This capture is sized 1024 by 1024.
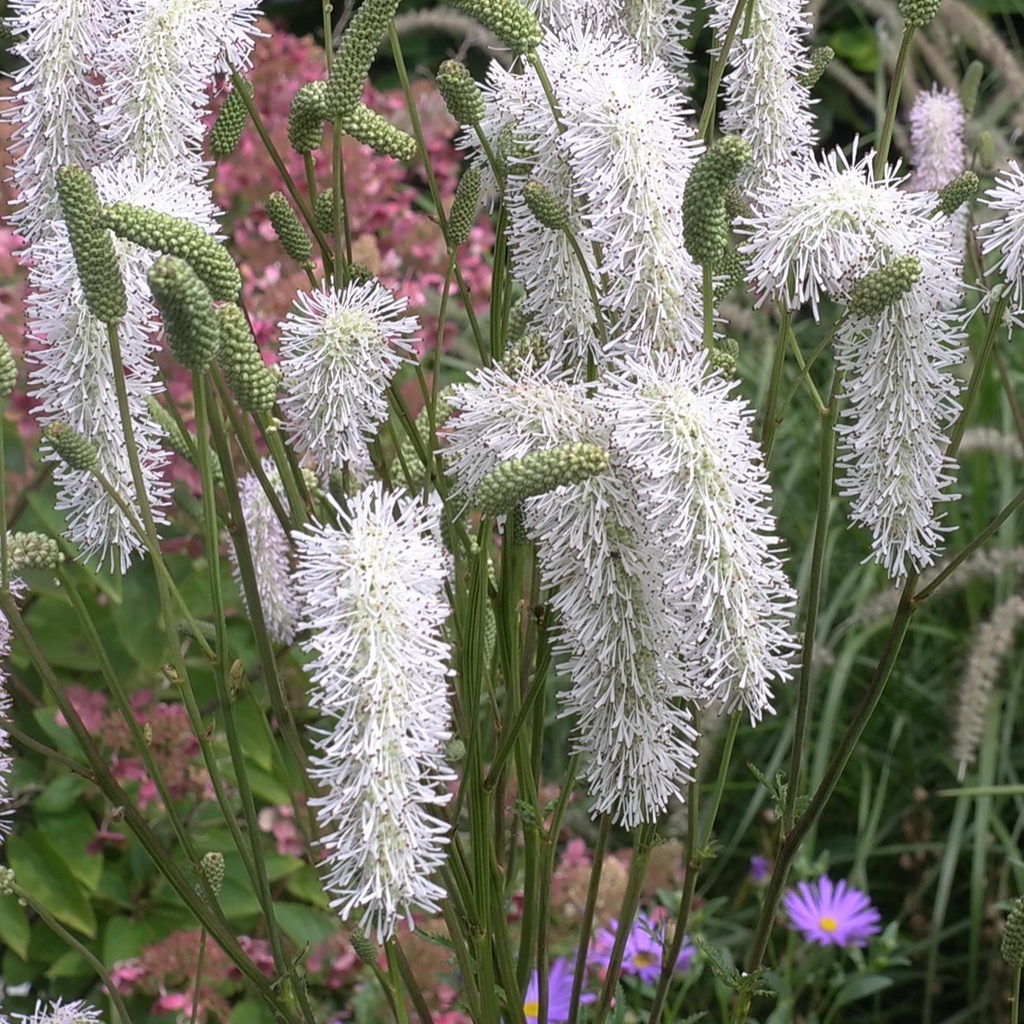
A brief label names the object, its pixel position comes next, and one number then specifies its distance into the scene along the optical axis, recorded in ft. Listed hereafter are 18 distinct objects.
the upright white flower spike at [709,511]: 1.90
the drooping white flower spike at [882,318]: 2.17
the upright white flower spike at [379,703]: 1.71
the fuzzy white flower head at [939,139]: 3.46
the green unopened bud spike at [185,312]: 1.68
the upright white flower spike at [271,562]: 2.81
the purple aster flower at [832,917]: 4.50
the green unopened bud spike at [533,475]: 1.76
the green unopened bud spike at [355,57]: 2.27
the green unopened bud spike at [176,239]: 1.85
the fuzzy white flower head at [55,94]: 2.35
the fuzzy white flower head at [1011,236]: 2.18
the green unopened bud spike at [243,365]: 1.94
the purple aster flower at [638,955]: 4.41
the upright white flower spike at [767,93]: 2.48
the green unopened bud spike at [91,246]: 1.86
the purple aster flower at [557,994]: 3.82
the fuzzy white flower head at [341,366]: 2.20
